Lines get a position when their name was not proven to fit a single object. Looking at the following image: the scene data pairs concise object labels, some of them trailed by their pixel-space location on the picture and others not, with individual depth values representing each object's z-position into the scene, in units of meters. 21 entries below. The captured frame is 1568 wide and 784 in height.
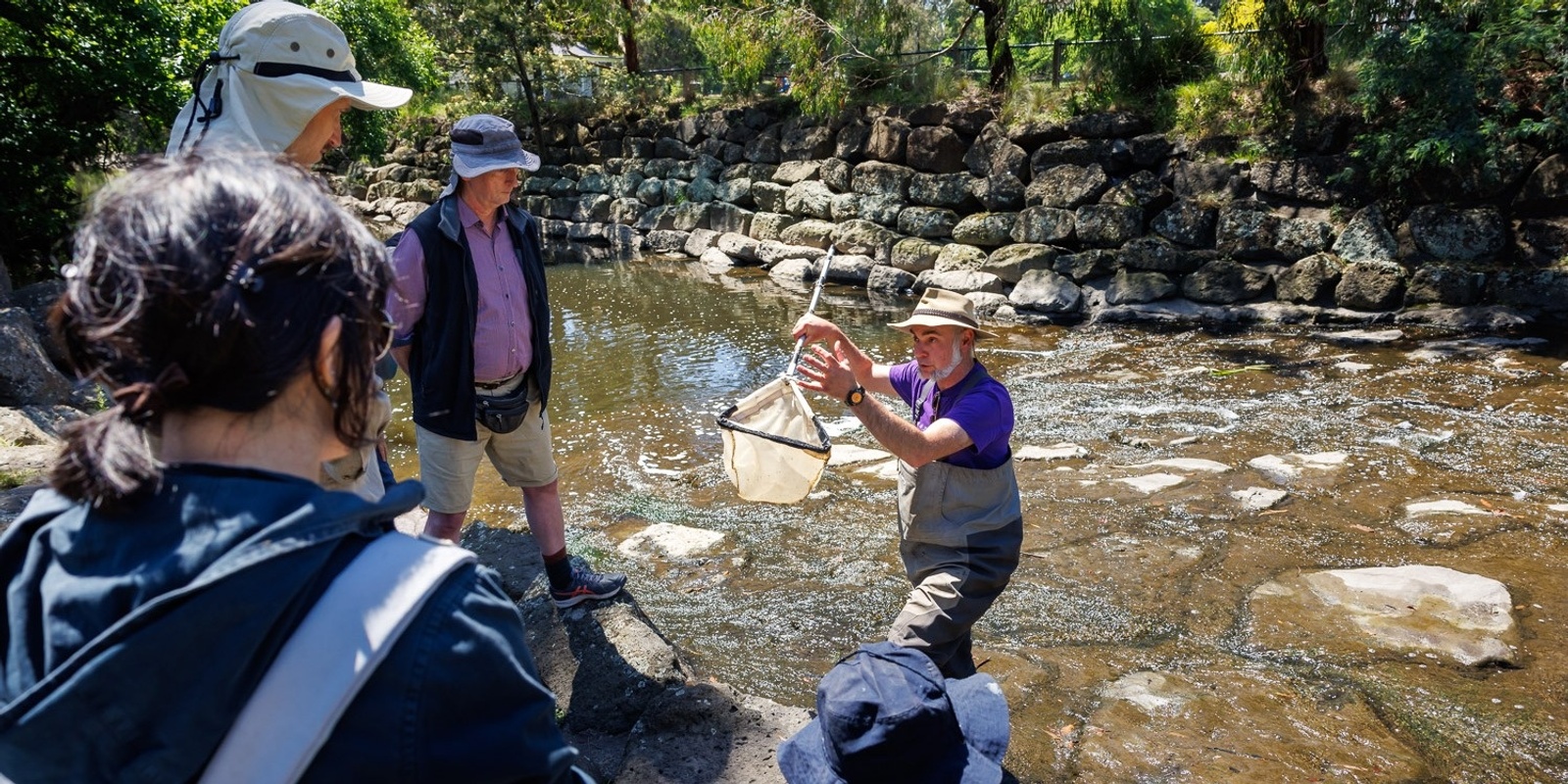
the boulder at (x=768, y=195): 14.30
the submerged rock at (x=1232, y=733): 2.85
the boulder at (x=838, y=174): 13.31
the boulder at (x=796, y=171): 14.00
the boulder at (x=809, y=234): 13.19
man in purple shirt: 2.83
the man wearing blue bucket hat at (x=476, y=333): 3.02
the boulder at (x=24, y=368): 5.64
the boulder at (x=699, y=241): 15.05
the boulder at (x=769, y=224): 14.12
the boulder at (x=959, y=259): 11.20
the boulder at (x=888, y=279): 11.86
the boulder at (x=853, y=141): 13.28
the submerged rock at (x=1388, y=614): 3.52
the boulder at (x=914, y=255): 11.80
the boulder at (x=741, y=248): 14.13
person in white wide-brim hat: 2.39
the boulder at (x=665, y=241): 15.63
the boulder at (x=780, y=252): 13.25
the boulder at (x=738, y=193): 14.93
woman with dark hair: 0.87
